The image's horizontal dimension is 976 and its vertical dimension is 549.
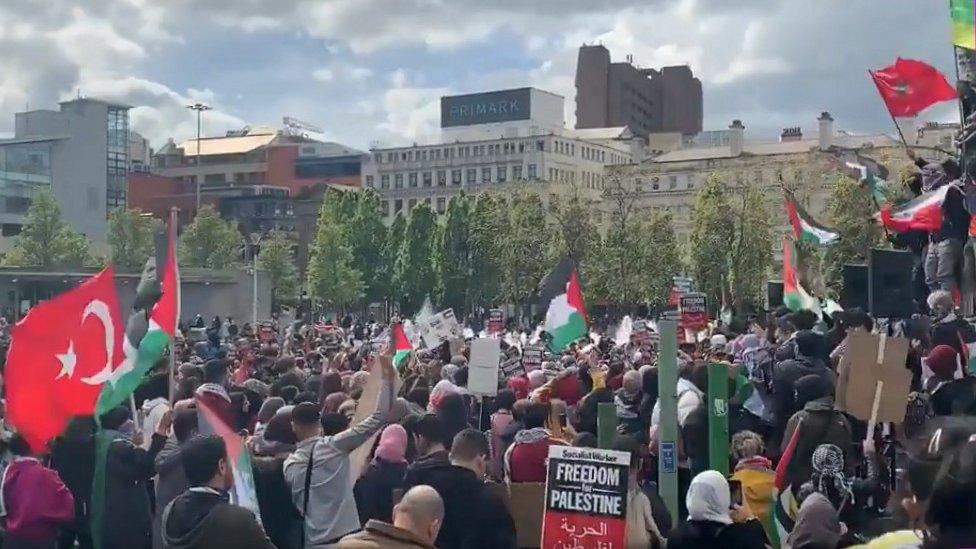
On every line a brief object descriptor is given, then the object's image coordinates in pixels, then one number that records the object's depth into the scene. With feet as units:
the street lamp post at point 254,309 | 168.99
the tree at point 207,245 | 290.76
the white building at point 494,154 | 348.38
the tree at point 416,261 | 265.34
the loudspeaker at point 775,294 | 75.66
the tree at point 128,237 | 286.46
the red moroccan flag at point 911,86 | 63.62
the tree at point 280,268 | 284.41
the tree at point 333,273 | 263.90
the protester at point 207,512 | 19.69
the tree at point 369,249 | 272.72
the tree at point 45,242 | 247.91
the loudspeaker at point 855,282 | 54.19
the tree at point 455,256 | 257.34
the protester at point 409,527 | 18.40
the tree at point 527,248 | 240.32
